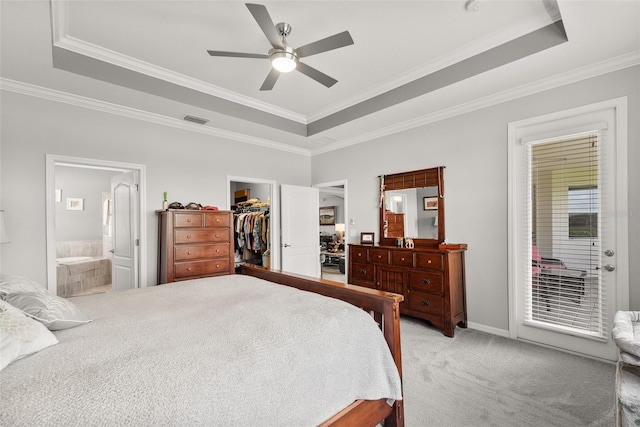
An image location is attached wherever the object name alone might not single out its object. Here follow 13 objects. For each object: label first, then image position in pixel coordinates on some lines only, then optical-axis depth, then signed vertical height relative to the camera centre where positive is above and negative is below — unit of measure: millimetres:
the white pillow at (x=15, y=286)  1562 -390
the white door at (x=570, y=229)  2631 -175
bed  922 -573
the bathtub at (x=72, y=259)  5457 -851
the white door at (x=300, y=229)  4965 -278
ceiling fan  1919 +1193
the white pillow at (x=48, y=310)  1387 -456
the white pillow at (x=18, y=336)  1065 -468
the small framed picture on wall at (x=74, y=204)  6219 +241
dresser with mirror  3387 -546
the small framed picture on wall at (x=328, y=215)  8844 -55
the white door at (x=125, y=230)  3746 -205
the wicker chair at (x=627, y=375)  1197 -753
